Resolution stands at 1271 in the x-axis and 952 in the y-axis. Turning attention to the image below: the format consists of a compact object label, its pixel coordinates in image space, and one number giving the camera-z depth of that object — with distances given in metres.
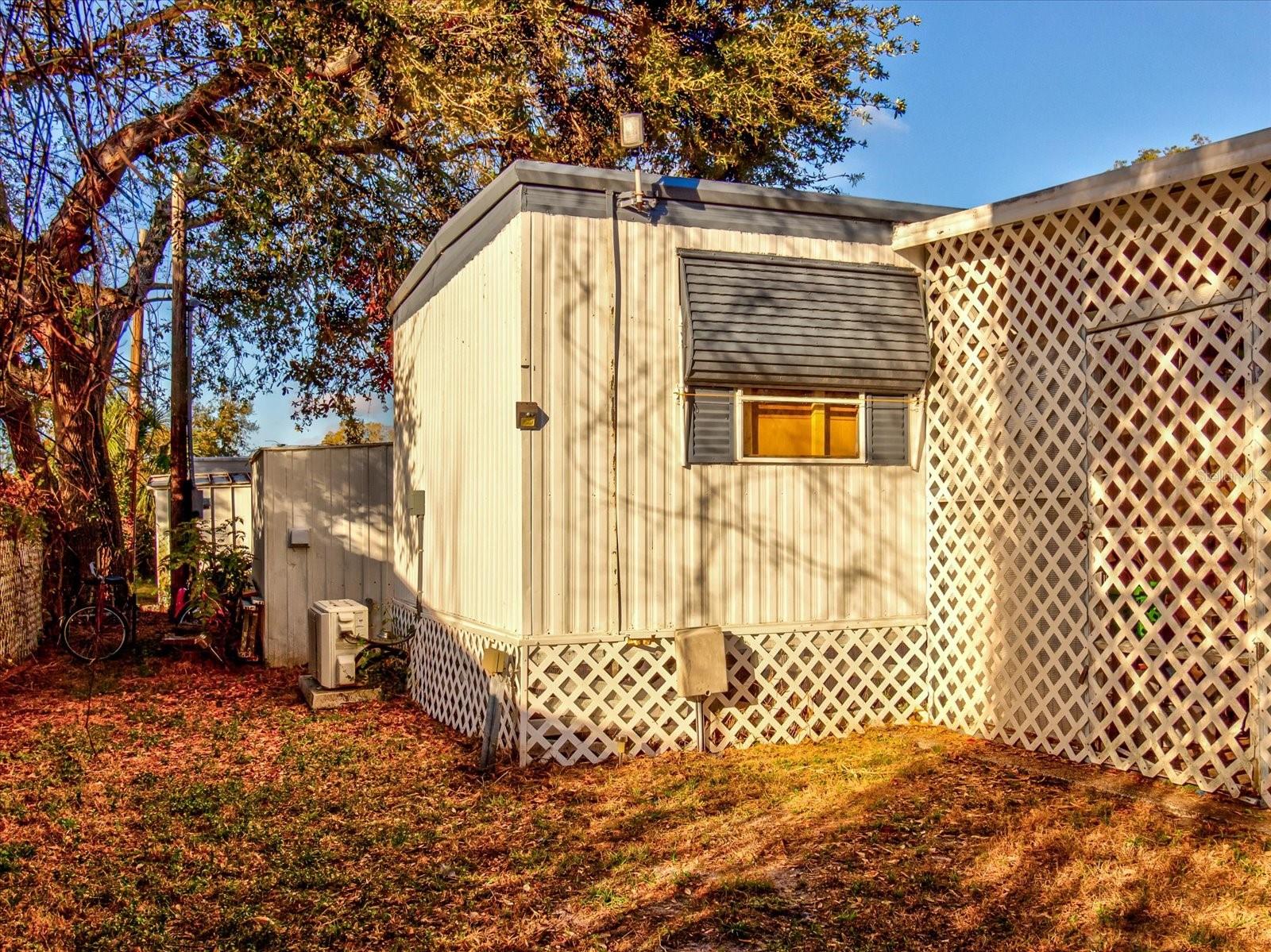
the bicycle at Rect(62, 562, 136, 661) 11.25
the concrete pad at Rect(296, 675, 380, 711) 8.83
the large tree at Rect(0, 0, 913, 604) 3.46
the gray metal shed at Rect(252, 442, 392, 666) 11.02
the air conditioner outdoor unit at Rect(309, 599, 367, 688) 8.81
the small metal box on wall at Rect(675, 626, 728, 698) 6.82
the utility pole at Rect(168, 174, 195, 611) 12.92
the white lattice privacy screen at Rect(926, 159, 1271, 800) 5.68
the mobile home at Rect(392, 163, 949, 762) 6.77
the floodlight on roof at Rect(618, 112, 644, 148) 6.92
